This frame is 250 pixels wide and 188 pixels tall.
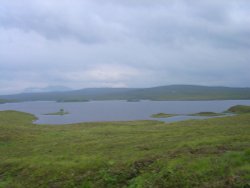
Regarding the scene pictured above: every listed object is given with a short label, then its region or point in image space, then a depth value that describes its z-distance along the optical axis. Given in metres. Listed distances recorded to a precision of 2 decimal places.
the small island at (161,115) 115.75
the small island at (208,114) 112.19
